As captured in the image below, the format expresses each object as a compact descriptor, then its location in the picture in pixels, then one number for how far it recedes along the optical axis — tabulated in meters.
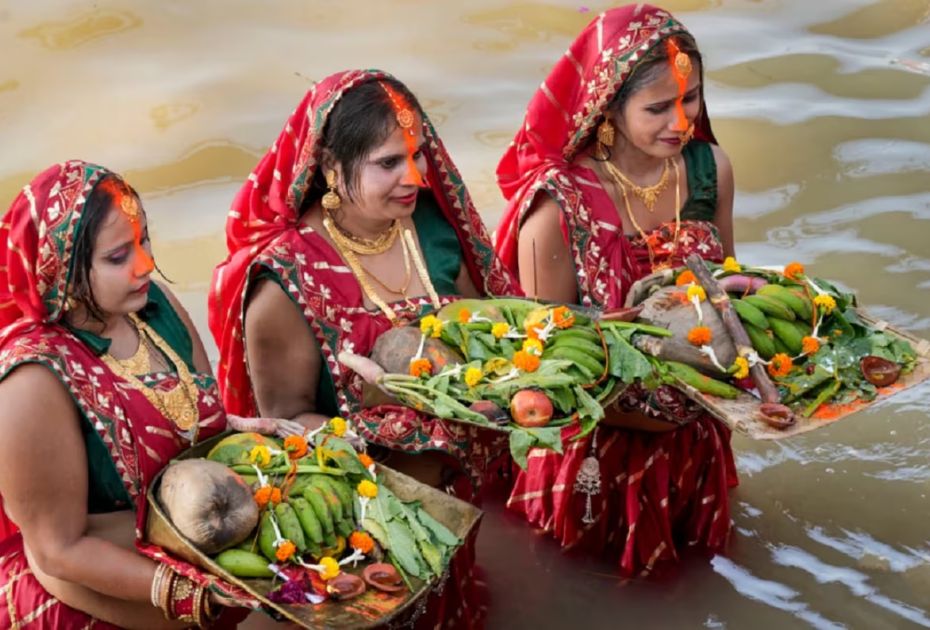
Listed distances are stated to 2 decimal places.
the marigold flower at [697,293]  7.60
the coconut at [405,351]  7.21
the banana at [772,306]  7.65
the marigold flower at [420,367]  7.08
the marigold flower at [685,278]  7.86
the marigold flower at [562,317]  7.40
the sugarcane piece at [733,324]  7.27
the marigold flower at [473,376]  6.99
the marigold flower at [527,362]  7.09
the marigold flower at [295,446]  6.68
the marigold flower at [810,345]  7.51
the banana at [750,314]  7.57
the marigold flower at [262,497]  6.30
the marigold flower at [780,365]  7.40
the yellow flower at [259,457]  6.51
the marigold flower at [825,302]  7.64
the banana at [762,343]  7.54
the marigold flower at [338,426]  6.75
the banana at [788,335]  7.59
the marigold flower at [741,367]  7.32
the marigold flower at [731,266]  8.05
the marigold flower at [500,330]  7.40
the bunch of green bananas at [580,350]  7.17
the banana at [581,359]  7.20
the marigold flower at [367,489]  6.49
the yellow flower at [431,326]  7.29
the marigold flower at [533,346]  7.21
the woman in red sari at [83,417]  6.22
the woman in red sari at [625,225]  8.51
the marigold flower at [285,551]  6.08
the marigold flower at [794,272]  7.98
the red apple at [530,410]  6.80
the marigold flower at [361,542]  6.29
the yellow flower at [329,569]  6.07
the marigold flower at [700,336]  7.39
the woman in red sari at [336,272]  7.49
